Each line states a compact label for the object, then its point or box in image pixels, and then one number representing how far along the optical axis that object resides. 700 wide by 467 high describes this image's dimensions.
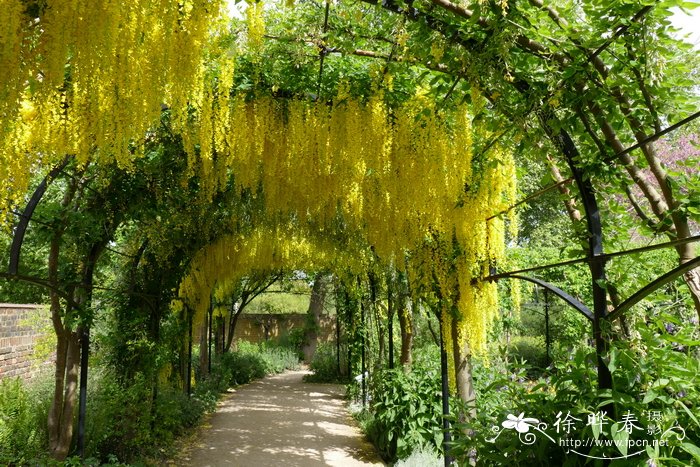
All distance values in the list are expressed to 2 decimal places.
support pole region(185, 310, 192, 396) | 7.03
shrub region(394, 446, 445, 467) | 4.31
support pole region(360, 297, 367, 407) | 7.39
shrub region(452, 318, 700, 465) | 1.55
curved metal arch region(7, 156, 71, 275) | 2.98
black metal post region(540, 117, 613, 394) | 1.88
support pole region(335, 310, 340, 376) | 10.98
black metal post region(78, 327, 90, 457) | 3.79
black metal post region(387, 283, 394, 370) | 6.06
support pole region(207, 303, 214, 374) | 9.23
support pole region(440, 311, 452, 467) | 3.55
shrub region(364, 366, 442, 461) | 4.74
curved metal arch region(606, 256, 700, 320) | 1.48
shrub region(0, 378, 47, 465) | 3.71
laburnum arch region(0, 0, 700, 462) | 1.86
